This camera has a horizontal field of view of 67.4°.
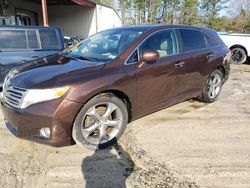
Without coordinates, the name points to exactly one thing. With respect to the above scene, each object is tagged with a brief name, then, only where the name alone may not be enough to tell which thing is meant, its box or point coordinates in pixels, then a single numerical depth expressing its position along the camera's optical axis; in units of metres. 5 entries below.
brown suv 2.22
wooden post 8.84
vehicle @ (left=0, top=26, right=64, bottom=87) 4.12
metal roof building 12.39
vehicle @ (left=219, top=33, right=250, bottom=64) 8.27
